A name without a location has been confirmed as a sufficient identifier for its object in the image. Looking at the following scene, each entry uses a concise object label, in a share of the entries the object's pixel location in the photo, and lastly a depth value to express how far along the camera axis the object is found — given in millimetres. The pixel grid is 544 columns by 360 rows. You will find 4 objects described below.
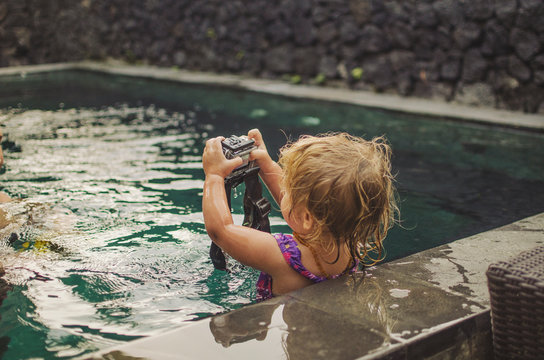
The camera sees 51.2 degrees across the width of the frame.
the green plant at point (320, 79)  9141
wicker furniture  1699
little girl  1972
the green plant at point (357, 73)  8633
